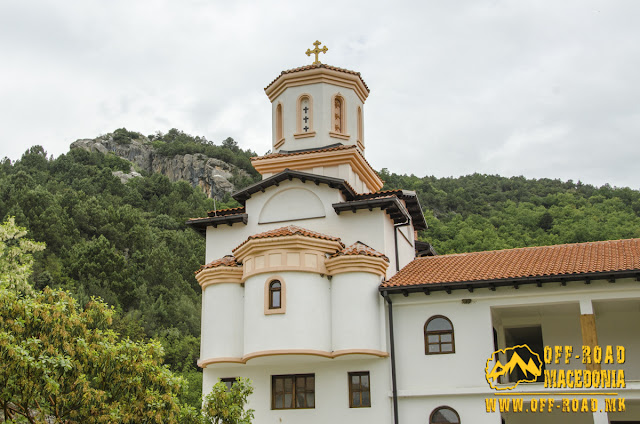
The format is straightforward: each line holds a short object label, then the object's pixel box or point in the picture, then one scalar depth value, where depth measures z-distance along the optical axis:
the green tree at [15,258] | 25.72
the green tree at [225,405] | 16.86
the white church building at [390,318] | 19.95
